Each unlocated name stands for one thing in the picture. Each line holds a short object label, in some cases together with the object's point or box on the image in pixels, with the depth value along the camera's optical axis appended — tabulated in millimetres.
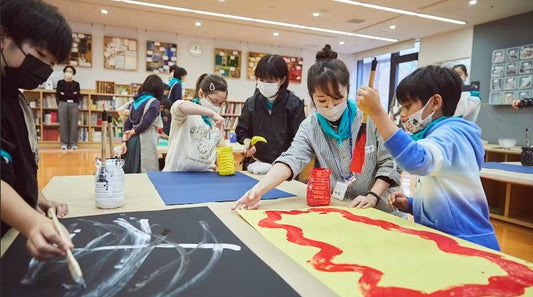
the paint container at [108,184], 1128
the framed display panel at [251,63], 9578
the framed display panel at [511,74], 5875
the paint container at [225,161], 1846
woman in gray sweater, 1302
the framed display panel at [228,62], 9258
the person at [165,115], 4098
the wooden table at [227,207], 703
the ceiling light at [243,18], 6337
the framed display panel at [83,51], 8078
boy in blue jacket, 917
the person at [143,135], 2961
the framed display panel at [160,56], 8656
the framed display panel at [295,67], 9945
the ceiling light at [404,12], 5835
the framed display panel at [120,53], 8359
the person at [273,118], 2202
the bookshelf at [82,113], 8004
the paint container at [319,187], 1271
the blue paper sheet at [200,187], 1326
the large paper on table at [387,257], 665
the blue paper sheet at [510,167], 3126
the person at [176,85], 3985
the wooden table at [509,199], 3090
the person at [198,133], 1960
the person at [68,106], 7574
